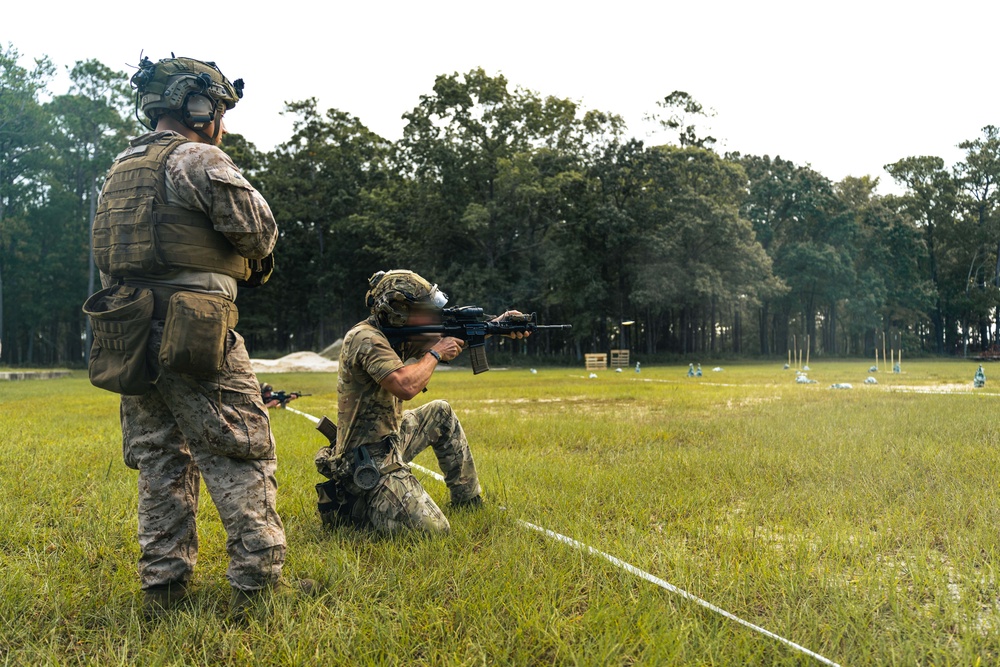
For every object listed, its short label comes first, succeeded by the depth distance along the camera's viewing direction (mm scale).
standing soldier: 2537
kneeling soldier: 3457
